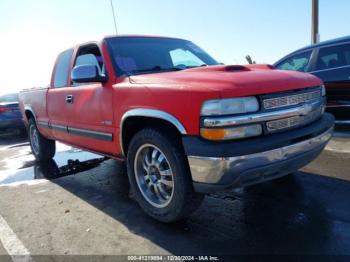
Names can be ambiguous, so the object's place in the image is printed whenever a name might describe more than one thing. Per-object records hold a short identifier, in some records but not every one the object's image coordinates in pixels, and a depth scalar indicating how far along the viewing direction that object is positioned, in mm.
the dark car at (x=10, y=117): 10402
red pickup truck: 2730
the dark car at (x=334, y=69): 6168
